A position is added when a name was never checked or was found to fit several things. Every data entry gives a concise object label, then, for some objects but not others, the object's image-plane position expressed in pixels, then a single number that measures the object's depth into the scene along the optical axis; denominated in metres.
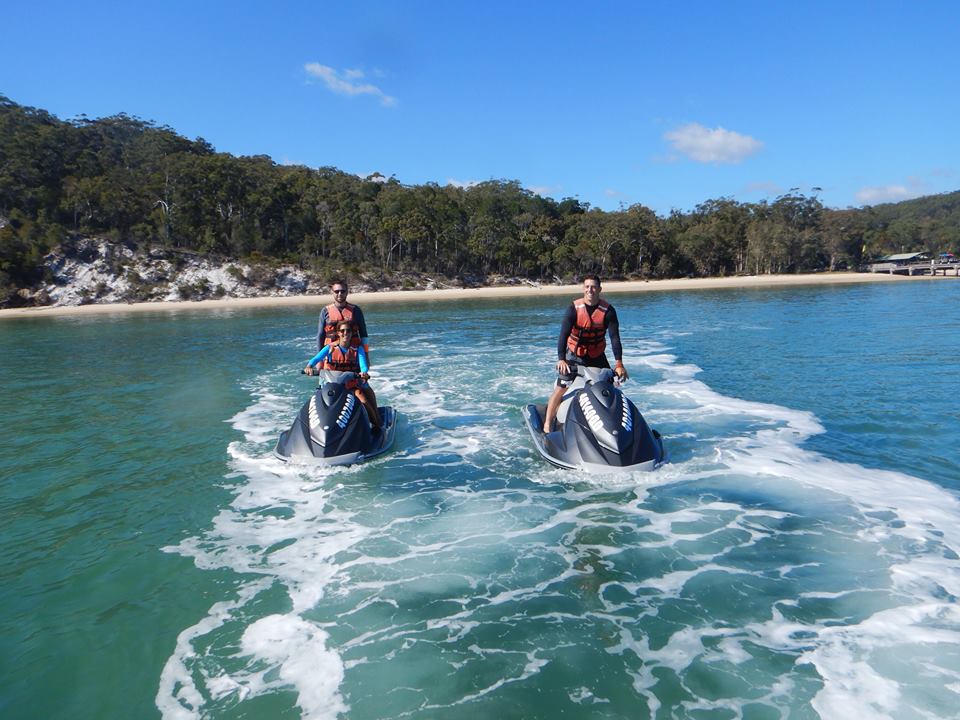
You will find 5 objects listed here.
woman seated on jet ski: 7.82
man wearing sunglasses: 7.95
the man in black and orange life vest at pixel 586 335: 7.24
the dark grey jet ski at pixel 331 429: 7.14
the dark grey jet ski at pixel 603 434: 6.48
